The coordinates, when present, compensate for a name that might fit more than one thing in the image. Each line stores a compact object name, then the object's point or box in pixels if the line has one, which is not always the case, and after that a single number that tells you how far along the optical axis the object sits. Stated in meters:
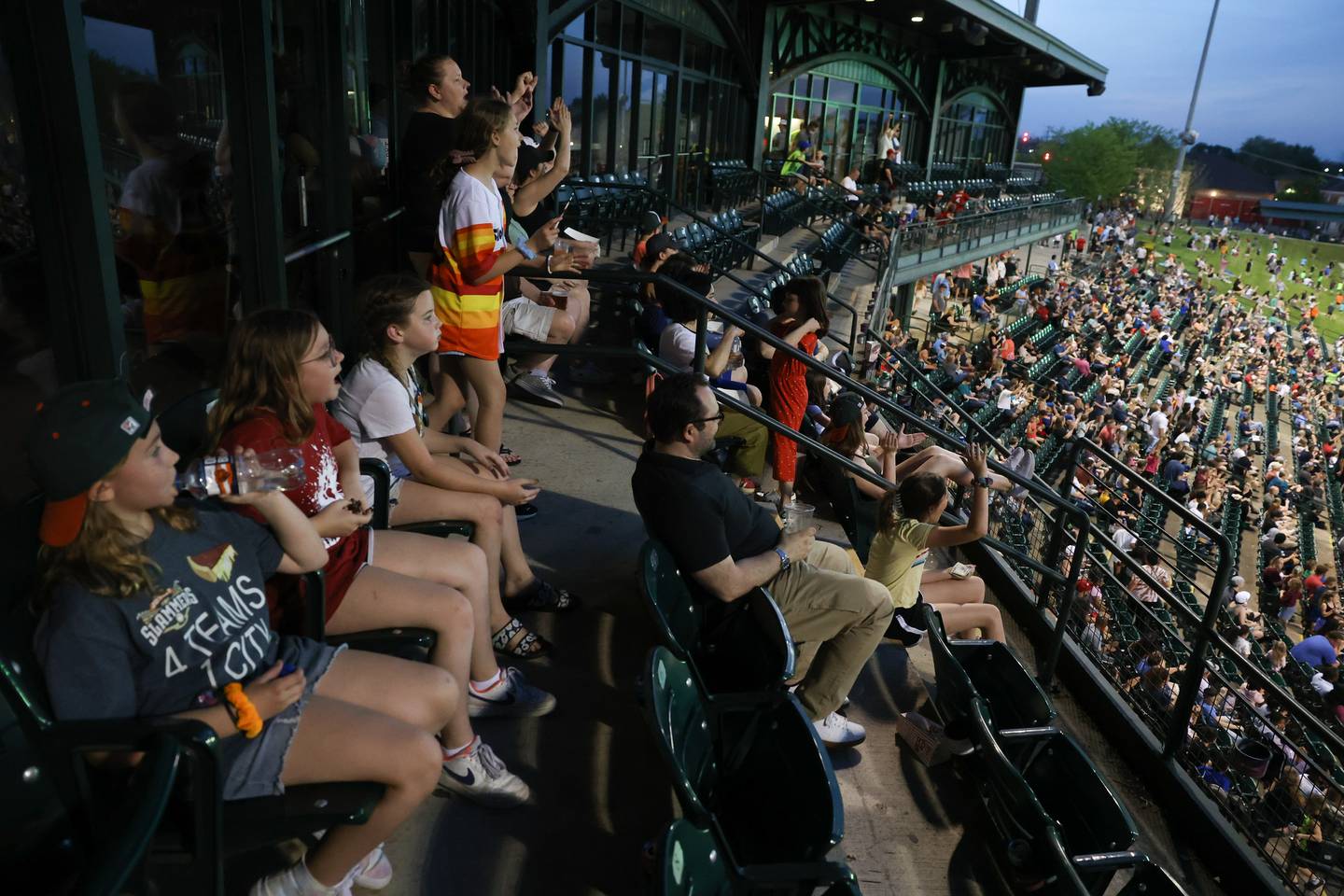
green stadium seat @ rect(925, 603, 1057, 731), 3.61
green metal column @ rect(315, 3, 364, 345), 4.45
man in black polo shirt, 3.22
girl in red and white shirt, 2.36
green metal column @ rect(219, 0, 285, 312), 3.39
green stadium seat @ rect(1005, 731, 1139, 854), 3.18
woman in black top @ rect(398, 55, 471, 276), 4.49
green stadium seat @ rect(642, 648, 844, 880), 2.26
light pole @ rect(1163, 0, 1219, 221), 53.15
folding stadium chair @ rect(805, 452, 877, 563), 5.00
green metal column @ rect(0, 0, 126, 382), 2.17
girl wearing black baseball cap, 1.69
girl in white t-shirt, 3.08
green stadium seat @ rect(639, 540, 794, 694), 2.94
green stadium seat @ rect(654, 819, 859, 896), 2.01
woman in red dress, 5.66
